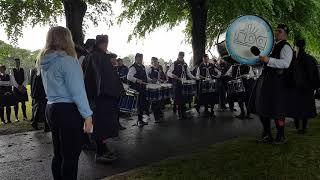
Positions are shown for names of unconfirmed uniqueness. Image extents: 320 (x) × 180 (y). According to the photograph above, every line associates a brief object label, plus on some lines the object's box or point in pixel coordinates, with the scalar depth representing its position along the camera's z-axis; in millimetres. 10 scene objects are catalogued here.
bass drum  7672
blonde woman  4586
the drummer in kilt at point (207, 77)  14258
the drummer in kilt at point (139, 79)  12102
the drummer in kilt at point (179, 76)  13805
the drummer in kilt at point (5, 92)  13695
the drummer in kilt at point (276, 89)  7734
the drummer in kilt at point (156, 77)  13070
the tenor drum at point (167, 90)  13289
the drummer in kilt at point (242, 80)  12719
